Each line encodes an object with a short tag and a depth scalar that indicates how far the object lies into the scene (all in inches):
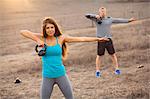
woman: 290.3
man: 473.9
